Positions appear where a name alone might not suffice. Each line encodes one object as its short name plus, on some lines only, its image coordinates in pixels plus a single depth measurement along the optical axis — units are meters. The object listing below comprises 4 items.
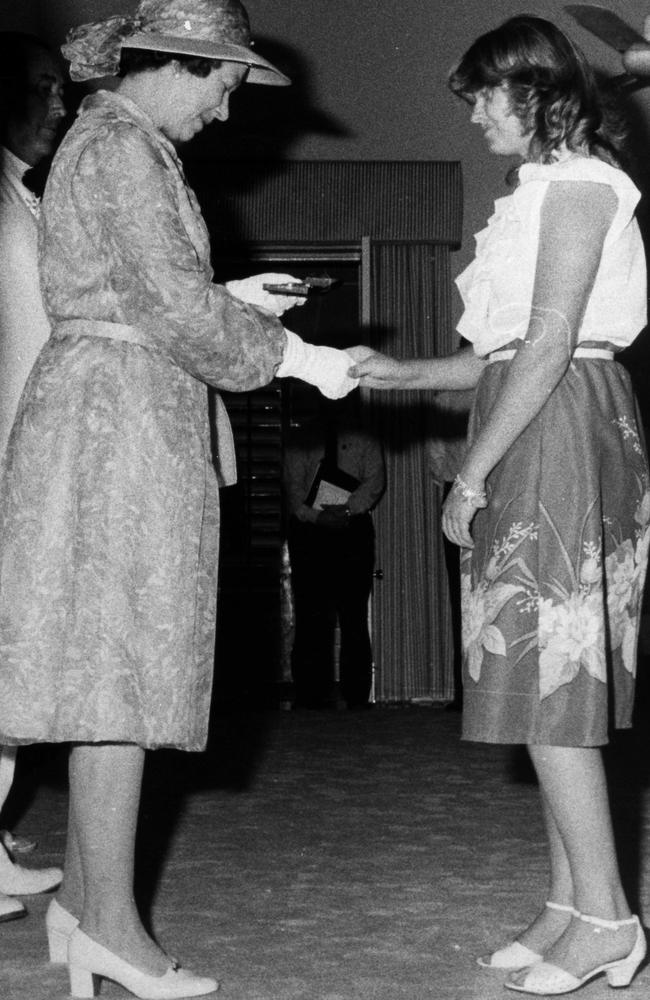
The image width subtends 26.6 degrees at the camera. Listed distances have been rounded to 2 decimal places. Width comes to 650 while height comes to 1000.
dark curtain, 5.71
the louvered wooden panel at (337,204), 5.74
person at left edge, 2.50
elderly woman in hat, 1.81
